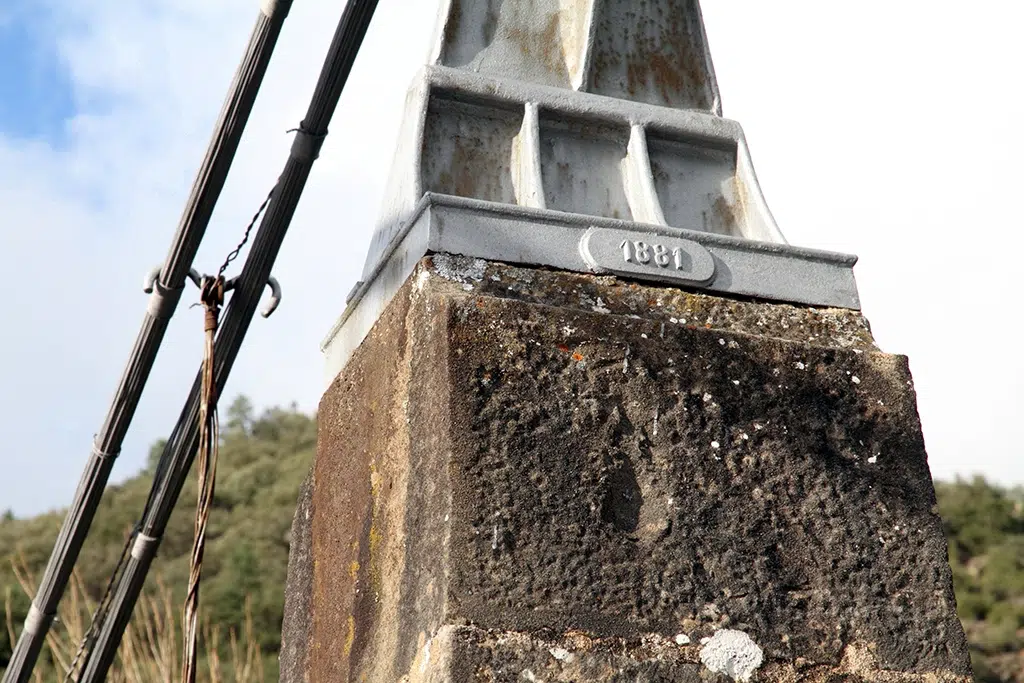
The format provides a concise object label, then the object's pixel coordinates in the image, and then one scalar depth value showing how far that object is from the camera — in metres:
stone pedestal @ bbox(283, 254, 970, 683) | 1.56
